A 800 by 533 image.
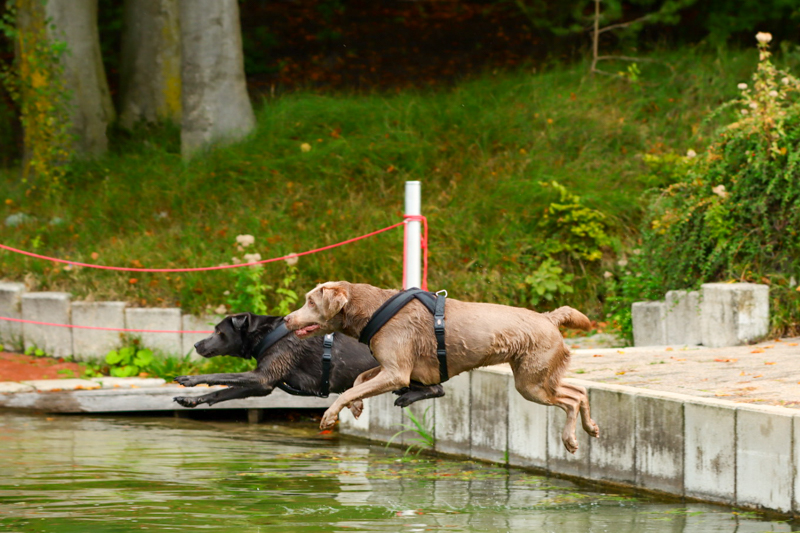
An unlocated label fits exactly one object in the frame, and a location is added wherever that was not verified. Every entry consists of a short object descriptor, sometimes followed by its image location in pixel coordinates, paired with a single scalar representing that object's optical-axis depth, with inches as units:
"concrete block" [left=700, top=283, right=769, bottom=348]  753.6
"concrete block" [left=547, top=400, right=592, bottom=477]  627.8
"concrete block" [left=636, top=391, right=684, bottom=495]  571.8
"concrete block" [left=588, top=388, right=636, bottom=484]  597.3
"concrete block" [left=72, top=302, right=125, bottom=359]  903.1
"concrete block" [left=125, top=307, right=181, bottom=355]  882.8
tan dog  408.2
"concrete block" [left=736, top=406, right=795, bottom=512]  512.4
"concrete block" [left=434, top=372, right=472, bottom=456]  698.8
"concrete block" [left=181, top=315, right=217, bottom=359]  870.4
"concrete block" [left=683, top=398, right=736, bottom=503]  542.9
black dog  493.4
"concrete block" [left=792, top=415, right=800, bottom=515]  504.1
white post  567.8
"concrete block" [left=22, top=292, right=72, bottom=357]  931.3
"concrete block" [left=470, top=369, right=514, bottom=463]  669.9
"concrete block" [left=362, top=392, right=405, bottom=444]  758.5
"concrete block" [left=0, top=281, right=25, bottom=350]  962.1
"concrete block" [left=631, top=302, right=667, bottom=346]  805.2
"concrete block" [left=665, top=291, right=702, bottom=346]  779.4
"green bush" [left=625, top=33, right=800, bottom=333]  780.0
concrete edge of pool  521.7
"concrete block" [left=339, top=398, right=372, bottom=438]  786.8
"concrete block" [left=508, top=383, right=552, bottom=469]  649.6
